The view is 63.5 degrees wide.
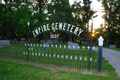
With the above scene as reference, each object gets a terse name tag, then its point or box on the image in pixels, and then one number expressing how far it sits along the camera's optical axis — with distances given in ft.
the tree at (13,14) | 62.85
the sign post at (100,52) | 15.88
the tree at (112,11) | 71.97
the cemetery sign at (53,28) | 21.76
